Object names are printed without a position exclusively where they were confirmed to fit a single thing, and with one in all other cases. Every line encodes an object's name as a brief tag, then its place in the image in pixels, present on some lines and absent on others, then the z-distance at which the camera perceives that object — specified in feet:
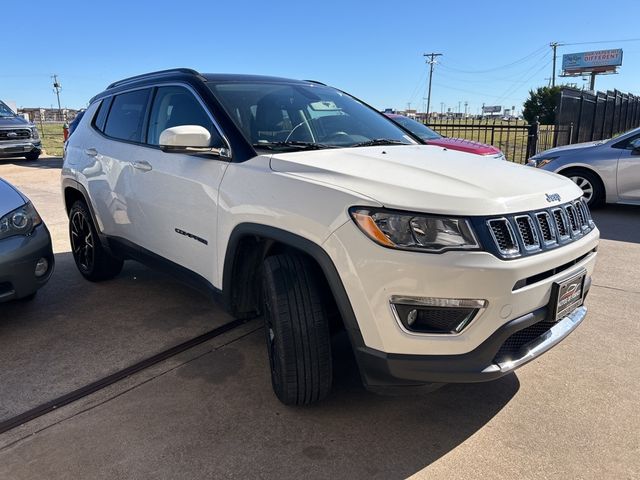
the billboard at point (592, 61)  221.46
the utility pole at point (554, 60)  237.61
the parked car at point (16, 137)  47.91
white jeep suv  6.91
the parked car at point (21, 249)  11.34
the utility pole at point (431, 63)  225.76
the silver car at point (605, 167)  25.16
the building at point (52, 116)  189.11
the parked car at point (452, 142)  25.79
